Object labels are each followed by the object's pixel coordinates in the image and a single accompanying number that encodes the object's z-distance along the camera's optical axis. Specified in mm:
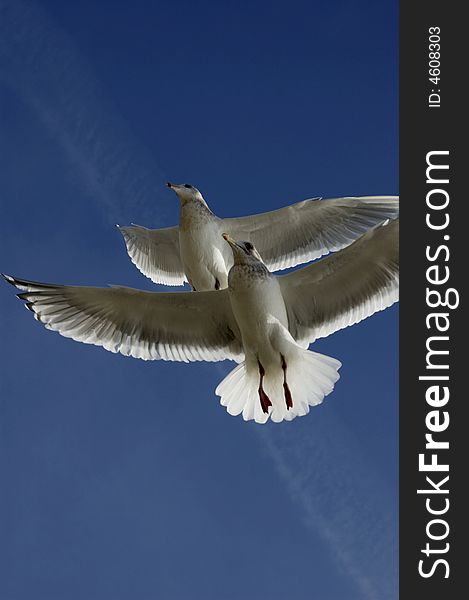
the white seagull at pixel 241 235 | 6113
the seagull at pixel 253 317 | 4758
